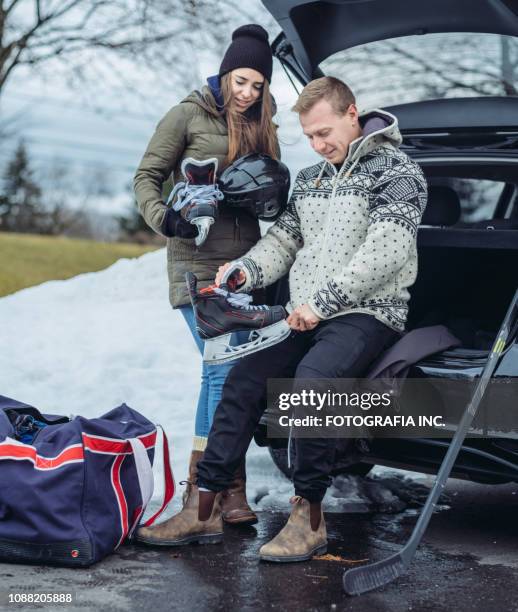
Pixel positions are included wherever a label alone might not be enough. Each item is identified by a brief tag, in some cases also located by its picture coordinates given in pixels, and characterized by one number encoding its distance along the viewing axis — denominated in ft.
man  10.98
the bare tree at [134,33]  39.27
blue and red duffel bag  10.20
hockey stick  9.67
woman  12.21
